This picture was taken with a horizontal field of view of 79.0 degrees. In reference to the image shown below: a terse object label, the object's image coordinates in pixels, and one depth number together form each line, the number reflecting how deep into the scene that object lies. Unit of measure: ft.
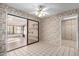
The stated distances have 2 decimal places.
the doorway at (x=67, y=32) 10.68
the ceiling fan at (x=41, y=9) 8.01
